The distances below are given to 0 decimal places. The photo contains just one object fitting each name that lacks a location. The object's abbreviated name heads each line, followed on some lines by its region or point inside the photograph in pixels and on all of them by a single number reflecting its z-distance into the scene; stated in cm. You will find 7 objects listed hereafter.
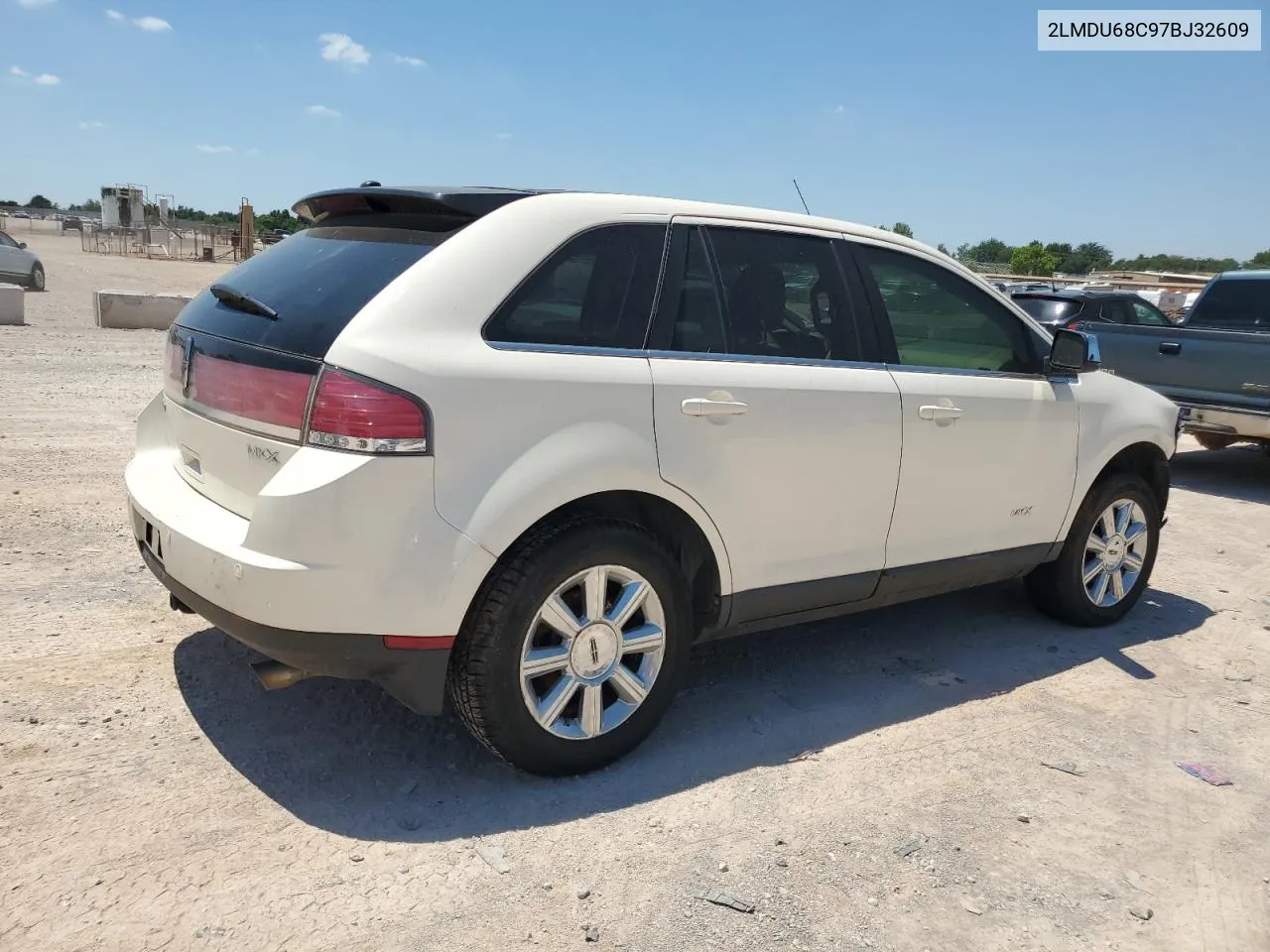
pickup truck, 869
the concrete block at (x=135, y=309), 1488
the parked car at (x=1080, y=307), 1159
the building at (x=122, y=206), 6053
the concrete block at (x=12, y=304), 1438
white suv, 283
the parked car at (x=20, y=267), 2153
